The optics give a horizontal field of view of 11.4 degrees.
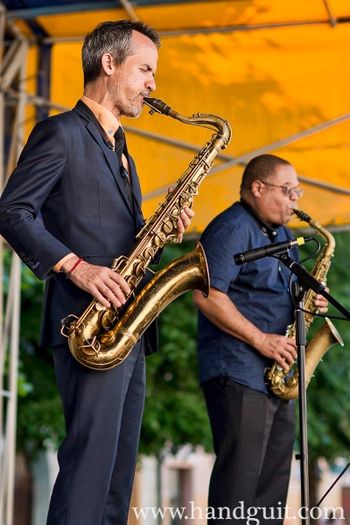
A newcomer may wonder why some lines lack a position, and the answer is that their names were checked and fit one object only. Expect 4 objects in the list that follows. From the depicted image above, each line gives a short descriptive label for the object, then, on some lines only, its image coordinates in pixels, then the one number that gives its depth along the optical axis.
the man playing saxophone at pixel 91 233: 6.01
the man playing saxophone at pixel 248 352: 8.09
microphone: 7.01
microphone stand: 6.81
